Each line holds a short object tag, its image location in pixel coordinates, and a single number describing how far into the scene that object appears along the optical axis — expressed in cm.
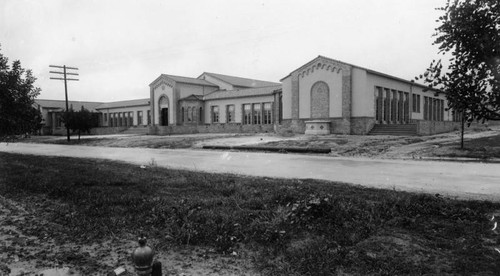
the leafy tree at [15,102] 1187
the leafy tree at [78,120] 3788
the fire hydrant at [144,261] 297
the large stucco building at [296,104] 3434
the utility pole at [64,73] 4093
